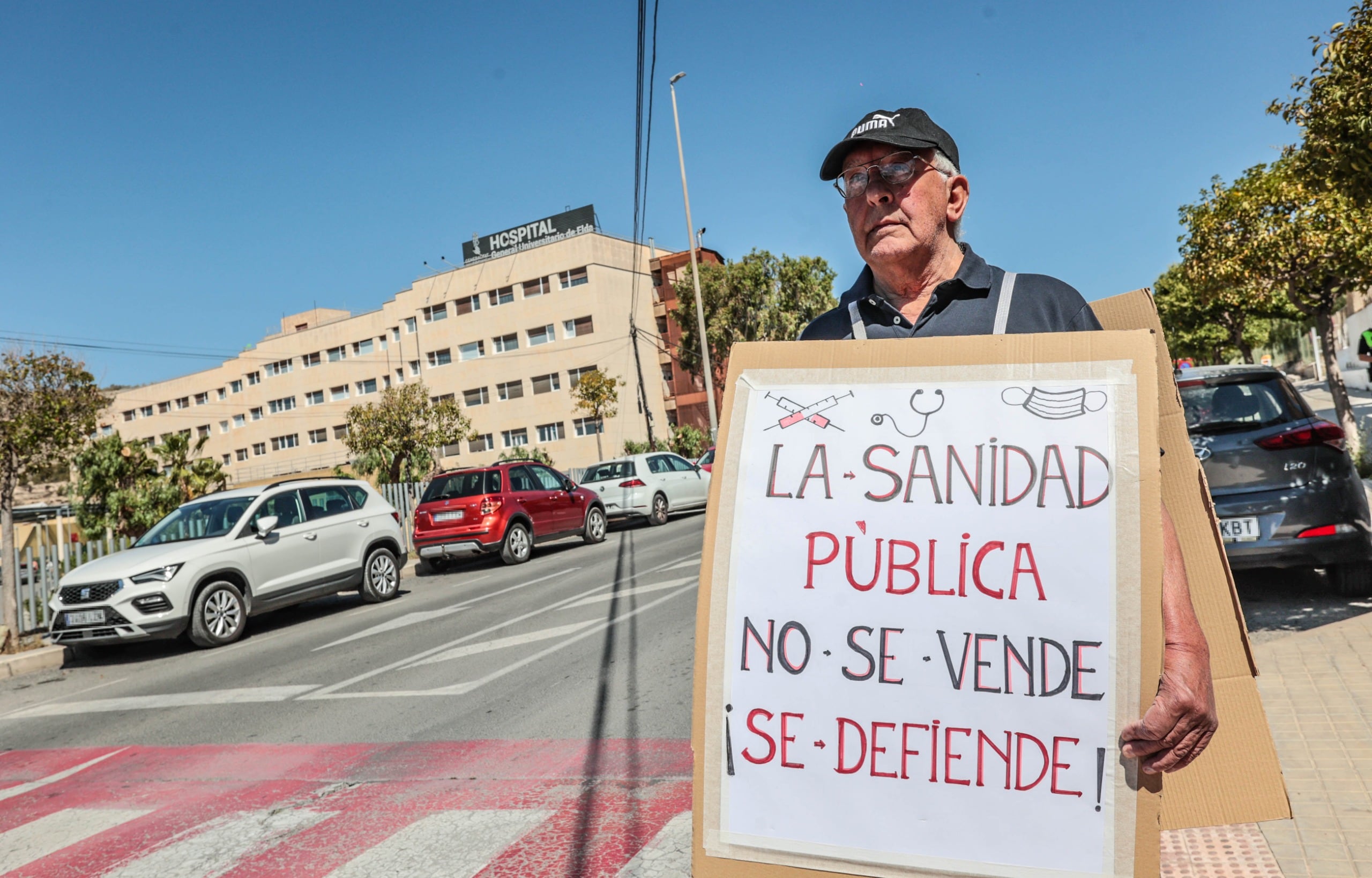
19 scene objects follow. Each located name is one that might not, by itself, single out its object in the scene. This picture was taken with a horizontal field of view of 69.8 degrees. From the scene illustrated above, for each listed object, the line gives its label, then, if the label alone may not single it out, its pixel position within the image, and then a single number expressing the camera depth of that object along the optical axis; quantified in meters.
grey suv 6.24
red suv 15.80
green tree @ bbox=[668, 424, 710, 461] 41.38
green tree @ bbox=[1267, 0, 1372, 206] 6.47
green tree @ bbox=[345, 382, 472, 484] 30.31
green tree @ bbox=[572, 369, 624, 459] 41.56
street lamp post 29.61
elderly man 2.14
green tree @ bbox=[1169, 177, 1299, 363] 16.14
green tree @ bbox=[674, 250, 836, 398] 43.34
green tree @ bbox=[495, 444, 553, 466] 38.17
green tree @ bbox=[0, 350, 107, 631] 11.14
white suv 9.97
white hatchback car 21.72
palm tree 22.30
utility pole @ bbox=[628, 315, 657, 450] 49.97
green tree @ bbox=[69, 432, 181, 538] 19.39
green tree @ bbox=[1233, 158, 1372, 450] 13.12
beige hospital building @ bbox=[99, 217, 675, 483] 53.09
